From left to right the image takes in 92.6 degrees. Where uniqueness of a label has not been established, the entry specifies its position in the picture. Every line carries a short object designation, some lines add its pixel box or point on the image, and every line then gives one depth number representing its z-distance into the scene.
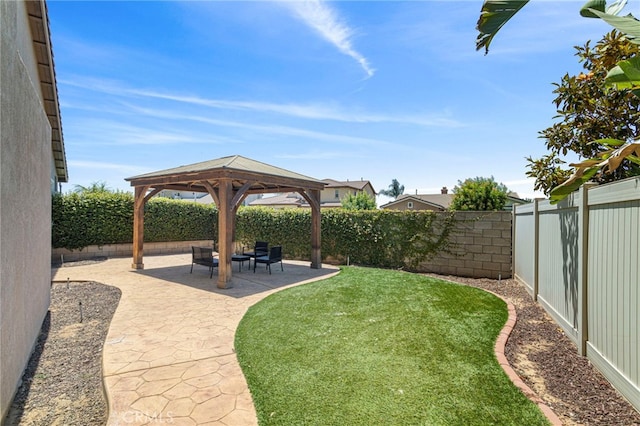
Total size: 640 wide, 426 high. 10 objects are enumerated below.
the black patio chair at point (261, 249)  12.40
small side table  11.18
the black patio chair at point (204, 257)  10.16
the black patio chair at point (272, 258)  10.86
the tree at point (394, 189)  99.50
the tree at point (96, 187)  18.36
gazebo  8.89
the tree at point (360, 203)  21.66
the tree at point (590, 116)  5.27
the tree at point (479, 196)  11.23
